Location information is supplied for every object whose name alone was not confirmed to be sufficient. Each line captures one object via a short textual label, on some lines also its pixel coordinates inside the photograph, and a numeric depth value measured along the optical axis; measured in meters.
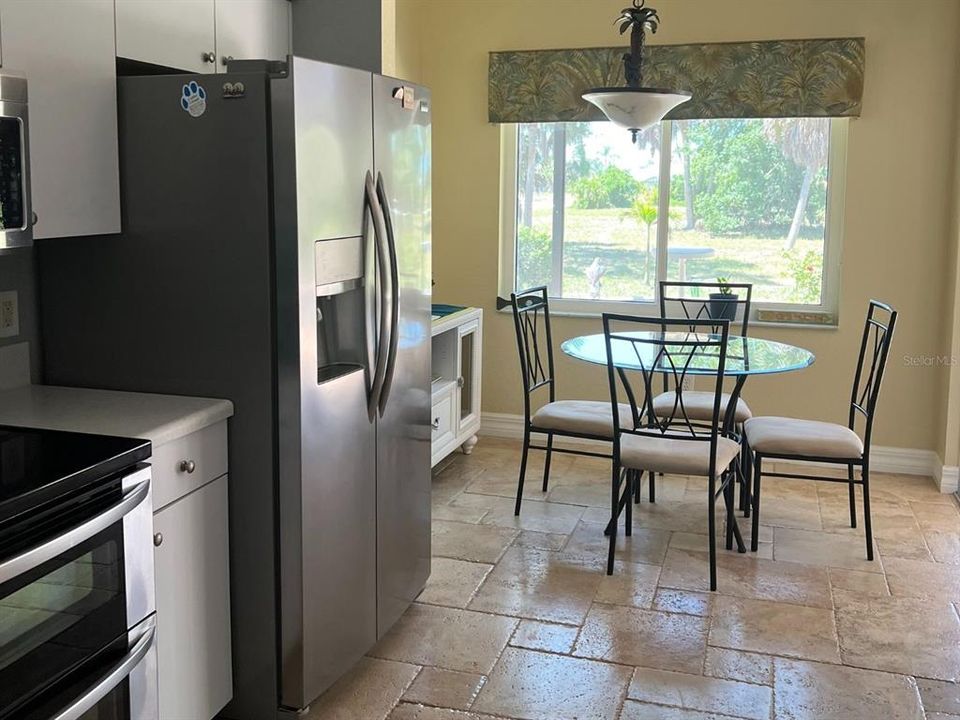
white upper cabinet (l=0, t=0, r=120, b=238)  2.23
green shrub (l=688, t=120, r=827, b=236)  5.14
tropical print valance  4.83
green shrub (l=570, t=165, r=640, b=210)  5.41
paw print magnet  2.48
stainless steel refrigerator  2.48
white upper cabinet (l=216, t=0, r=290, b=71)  2.99
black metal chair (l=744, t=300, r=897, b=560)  3.86
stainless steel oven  1.81
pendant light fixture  3.60
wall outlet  2.61
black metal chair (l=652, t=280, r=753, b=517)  4.48
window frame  5.06
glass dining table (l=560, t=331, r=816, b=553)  3.79
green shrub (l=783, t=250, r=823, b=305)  5.18
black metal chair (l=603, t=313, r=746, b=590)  3.62
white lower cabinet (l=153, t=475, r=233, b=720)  2.33
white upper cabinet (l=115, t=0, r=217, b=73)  2.56
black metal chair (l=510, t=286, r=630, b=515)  4.23
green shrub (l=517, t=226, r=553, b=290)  5.62
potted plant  4.98
